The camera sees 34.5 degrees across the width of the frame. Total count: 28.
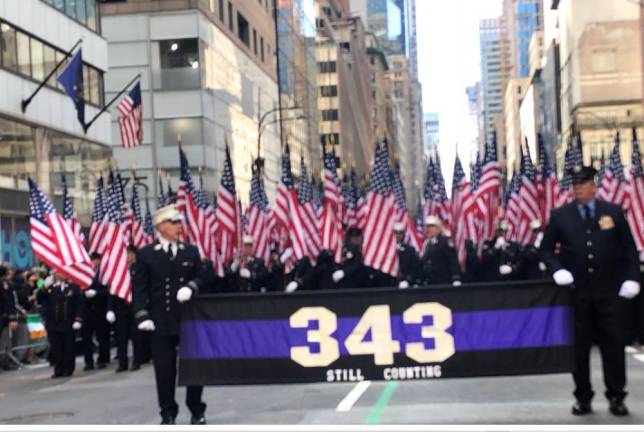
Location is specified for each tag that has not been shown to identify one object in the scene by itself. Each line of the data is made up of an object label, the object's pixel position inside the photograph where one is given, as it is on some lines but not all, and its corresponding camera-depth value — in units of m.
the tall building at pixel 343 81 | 124.56
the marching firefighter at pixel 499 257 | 19.59
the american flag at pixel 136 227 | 21.05
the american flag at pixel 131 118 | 33.22
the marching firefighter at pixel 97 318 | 17.97
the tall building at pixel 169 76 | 52.06
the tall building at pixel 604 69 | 106.31
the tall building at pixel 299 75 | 78.65
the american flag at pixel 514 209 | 22.50
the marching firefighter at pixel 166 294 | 9.09
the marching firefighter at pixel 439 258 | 16.08
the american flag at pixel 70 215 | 18.62
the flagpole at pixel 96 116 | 33.80
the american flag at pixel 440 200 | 23.41
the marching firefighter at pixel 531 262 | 17.80
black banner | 8.81
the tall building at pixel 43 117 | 31.33
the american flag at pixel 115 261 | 16.56
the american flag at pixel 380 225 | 17.00
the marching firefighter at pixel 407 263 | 19.09
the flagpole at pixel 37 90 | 31.30
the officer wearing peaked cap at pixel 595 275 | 8.60
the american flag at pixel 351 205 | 22.61
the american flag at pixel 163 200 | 24.21
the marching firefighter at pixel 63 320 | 16.81
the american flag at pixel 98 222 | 18.31
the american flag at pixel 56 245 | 15.84
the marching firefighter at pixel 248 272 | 19.39
